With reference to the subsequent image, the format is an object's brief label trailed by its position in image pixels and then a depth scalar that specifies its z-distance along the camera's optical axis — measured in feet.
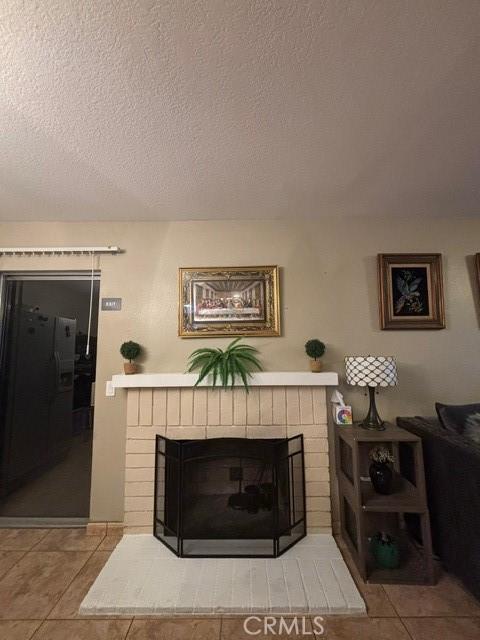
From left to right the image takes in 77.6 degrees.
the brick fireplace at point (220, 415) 7.20
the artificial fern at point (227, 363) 7.23
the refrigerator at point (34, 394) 7.93
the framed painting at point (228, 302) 7.76
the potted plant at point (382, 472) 6.00
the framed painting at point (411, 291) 7.68
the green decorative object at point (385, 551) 5.78
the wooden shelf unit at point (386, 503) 5.64
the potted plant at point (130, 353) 7.39
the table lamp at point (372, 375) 6.47
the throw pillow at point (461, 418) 6.09
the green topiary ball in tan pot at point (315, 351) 7.29
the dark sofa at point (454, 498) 5.05
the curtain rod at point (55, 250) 7.82
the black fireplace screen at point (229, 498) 6.41
